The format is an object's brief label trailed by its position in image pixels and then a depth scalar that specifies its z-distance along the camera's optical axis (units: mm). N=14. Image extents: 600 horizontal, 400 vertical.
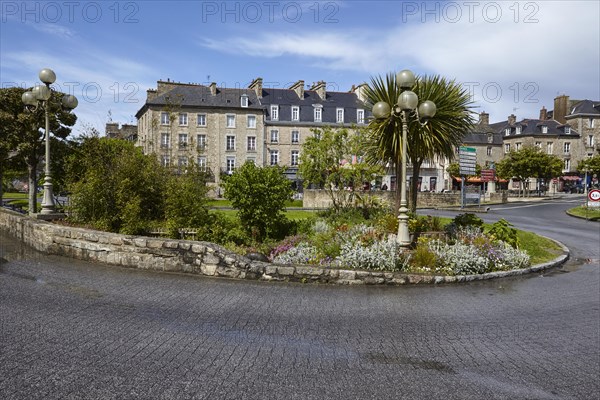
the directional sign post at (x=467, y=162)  35025
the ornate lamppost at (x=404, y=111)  10688
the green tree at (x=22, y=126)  21547
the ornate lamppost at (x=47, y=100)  13523
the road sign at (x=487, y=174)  45291
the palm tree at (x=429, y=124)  12812
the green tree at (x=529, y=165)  59812
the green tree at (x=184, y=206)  11547
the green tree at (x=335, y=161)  16781
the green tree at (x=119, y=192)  11773
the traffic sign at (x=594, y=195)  24998
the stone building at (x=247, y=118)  57969
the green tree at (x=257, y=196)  12406
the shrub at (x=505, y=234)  12837
